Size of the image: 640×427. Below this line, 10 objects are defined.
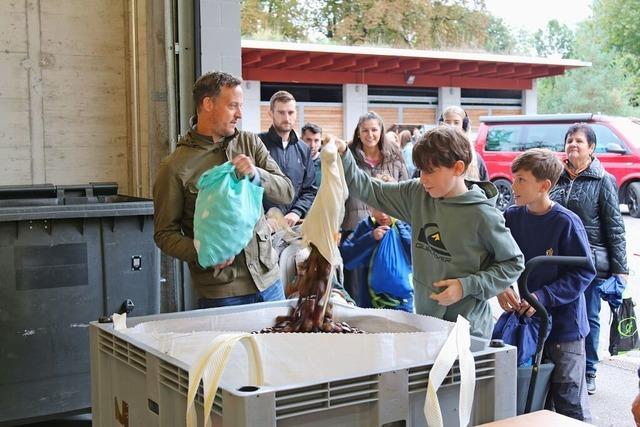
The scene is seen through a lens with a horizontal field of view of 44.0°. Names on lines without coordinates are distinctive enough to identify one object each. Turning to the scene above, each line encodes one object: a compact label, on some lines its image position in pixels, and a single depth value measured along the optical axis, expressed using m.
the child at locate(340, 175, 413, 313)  5.32
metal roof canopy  19.80
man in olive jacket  3.36
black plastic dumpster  4.18
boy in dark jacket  3.45
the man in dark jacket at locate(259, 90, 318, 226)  6.04
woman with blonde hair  6.05
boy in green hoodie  2.78
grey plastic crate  1.77
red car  15.02
